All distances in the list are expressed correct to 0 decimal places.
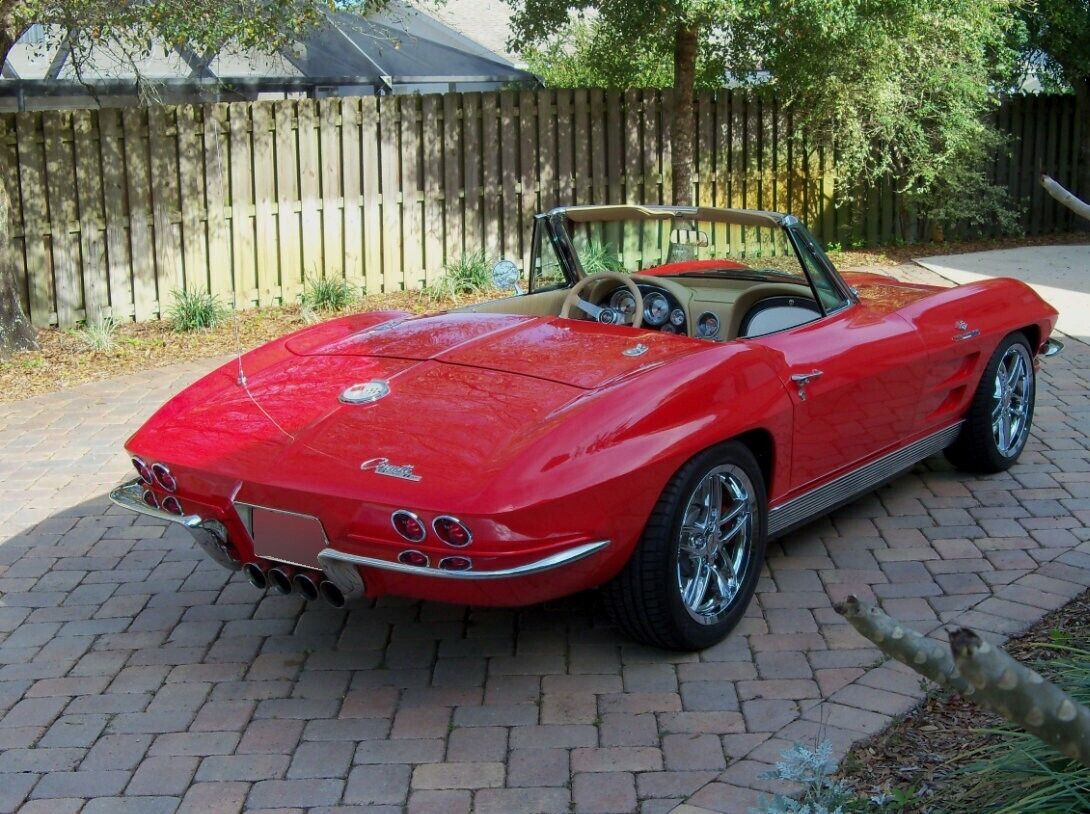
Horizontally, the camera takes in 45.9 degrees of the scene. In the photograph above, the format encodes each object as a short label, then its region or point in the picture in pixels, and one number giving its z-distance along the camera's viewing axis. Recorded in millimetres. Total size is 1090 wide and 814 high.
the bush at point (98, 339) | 9680
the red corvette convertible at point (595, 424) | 3768
